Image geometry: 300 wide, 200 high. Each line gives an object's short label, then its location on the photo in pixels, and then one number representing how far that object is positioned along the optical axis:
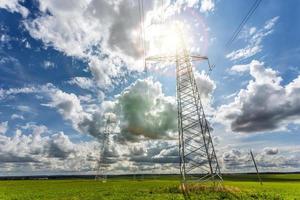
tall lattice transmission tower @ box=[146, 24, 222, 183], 15.92
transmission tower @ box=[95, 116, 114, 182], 69.06
